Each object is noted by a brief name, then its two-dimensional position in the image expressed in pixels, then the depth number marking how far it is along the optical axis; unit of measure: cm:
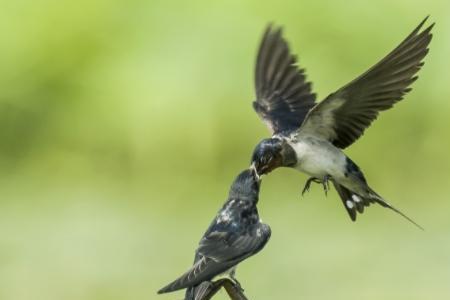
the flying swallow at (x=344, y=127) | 665
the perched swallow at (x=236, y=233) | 602
